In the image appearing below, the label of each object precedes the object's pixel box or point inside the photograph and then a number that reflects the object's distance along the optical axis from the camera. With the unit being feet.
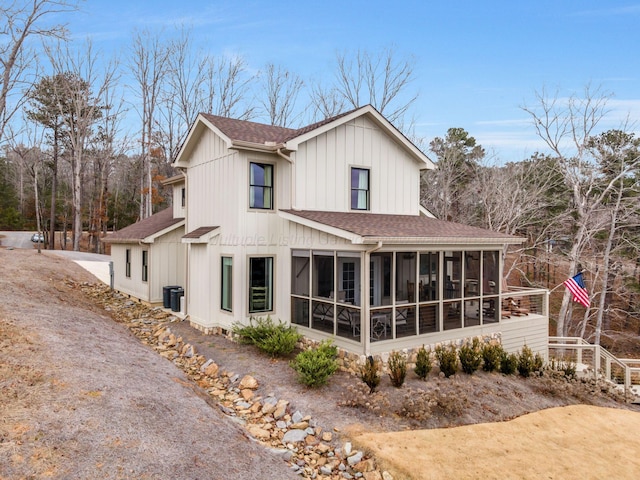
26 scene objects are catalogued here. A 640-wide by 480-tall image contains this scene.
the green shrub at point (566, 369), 35.97
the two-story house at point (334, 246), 31.81
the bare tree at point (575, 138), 65.51
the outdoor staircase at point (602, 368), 41.73
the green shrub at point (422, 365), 29.63
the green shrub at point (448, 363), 30.78
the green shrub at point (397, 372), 27.45
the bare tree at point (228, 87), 99.04
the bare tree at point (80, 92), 100.73
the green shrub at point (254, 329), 34.22
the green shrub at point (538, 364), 34.91
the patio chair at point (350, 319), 30.83
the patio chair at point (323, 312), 33.19
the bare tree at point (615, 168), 66.59
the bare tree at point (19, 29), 54.90
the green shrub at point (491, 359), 33.50
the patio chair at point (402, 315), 32.60
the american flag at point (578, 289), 44.55
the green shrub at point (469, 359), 32.07
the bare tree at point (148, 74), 94.02
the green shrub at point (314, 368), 26.48
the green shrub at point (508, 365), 34.01
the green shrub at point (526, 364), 34.30
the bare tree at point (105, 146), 110.11
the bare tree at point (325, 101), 90.18
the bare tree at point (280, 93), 96.89
